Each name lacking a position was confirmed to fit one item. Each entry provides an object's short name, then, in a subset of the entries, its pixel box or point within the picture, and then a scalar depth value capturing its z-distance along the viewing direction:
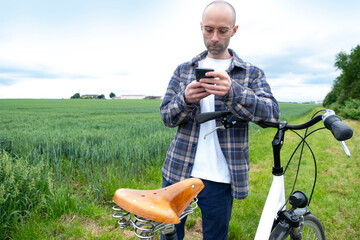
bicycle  1.07
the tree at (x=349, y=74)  31.55
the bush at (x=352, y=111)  20.59
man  1.56
